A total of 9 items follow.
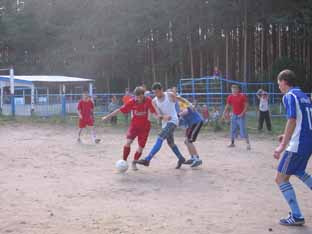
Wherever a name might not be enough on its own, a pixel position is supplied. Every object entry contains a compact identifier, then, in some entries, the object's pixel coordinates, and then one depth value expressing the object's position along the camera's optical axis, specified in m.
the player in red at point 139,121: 9.68
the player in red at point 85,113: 15.40
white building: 24.48
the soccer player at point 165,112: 9.61
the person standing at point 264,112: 17.70
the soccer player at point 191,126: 10.13
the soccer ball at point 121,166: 9.28
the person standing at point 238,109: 13.26
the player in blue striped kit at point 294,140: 5.53
